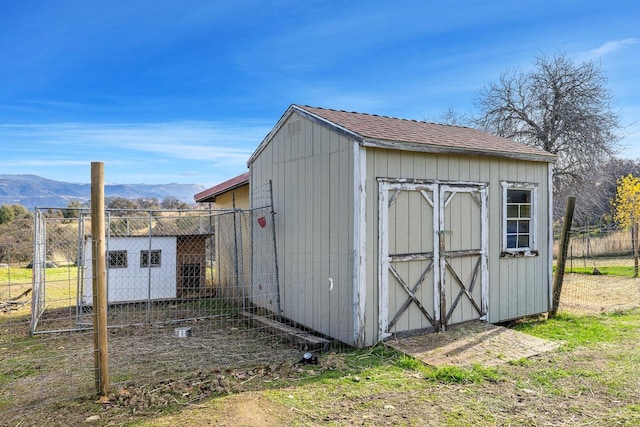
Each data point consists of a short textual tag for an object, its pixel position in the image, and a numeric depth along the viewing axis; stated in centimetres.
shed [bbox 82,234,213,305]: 933
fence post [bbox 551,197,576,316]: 800
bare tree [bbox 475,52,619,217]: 1761
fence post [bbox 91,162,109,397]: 400
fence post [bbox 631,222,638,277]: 1227
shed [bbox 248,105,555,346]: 579
